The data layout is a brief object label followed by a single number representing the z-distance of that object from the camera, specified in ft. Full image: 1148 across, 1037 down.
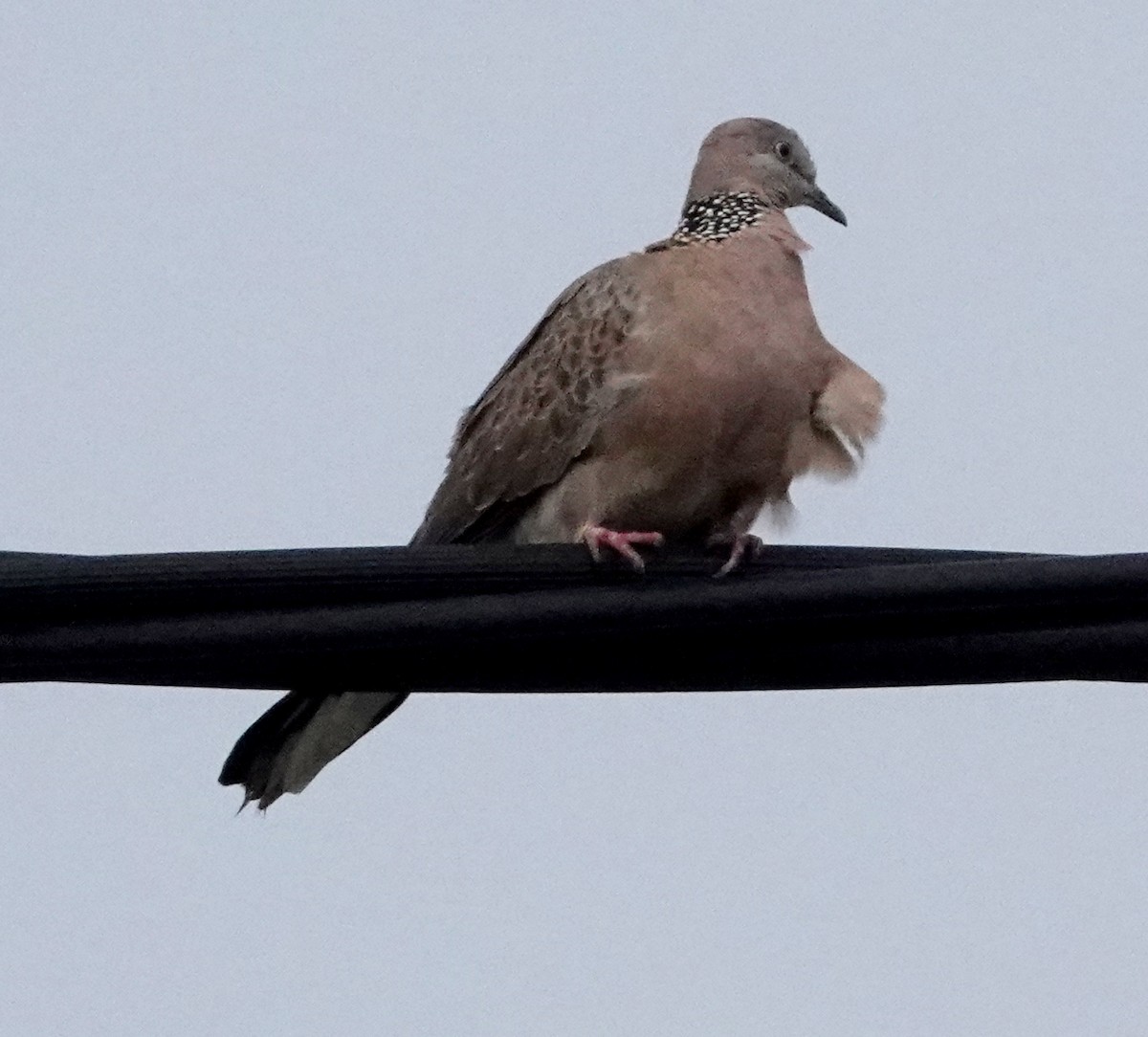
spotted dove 30.35
